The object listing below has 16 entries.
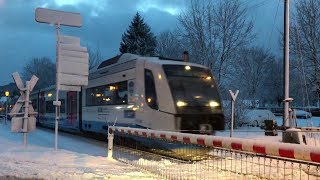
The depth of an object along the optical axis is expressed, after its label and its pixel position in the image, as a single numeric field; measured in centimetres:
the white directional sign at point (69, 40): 1130
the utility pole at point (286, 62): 1436
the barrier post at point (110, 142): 961
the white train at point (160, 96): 1170
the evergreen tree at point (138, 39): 4044
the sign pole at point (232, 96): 1480
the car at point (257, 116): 2800
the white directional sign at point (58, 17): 1092
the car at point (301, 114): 3949
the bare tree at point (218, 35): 2686
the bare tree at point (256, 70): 4906
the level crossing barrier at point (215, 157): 479
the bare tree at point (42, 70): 7516
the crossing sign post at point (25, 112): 1157
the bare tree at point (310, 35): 2628
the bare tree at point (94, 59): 5919
